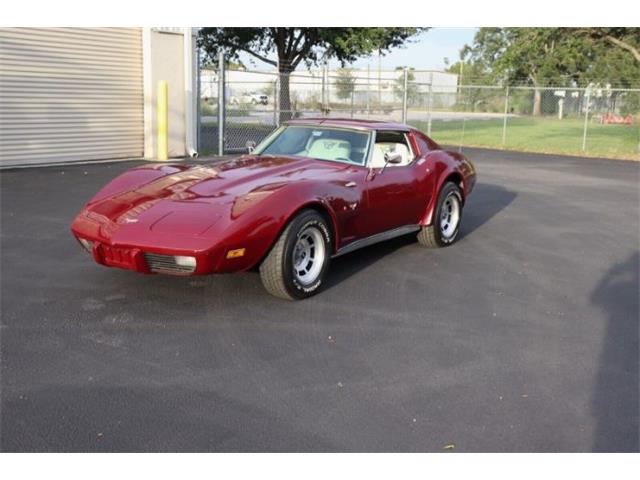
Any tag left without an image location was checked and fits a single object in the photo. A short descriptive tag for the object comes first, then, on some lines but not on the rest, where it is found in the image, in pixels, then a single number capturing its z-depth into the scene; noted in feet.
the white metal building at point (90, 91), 45.27
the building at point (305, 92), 74.76
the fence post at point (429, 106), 79.40
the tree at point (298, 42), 89.71
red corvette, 16.60
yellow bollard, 50.65
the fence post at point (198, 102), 56.34
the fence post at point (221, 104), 55.11
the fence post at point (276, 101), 63.81
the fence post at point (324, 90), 69.97
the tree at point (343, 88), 91.16
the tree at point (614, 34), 67.87
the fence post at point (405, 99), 72.40
